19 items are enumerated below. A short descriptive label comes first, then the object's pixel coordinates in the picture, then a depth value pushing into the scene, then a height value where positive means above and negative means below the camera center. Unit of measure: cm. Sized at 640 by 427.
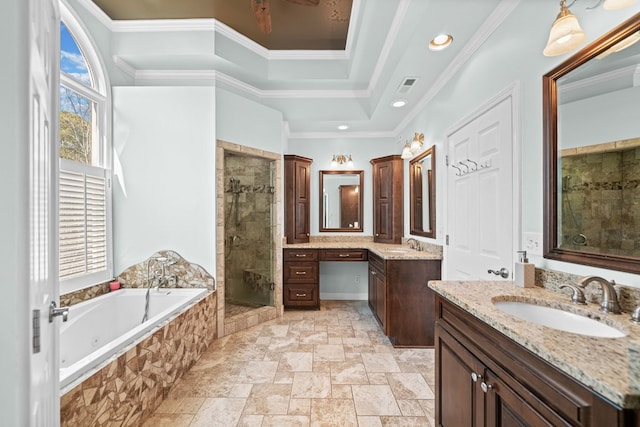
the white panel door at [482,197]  177 +13
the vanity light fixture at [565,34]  114 +76
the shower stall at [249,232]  338 -24
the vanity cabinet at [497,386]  70 -58
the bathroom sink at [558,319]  100 -44
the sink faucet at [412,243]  336 -36
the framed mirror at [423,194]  297 +24
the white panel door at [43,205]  80 +3
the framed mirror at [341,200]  429 +22
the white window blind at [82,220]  230 -5
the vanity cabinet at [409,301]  272 -88
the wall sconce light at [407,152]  337 +76
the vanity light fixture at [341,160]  426 +84
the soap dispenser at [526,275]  146 -33
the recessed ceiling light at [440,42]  204 +131
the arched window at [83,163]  234 +47
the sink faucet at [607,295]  103 -31
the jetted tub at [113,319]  183 -87
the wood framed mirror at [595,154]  106 +26
